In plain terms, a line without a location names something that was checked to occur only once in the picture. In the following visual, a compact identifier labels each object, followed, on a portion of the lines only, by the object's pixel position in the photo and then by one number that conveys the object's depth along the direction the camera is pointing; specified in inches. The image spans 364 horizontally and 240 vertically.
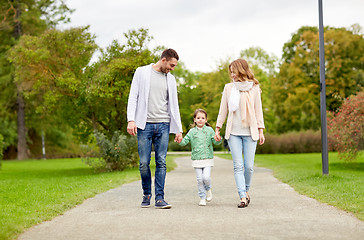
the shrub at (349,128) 646.5
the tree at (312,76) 1726.1
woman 276.1
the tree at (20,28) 1497.3
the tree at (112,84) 677.3
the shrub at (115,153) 677.9
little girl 293.7
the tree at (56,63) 728.3
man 271.9
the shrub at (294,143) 1610.5
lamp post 470.3
